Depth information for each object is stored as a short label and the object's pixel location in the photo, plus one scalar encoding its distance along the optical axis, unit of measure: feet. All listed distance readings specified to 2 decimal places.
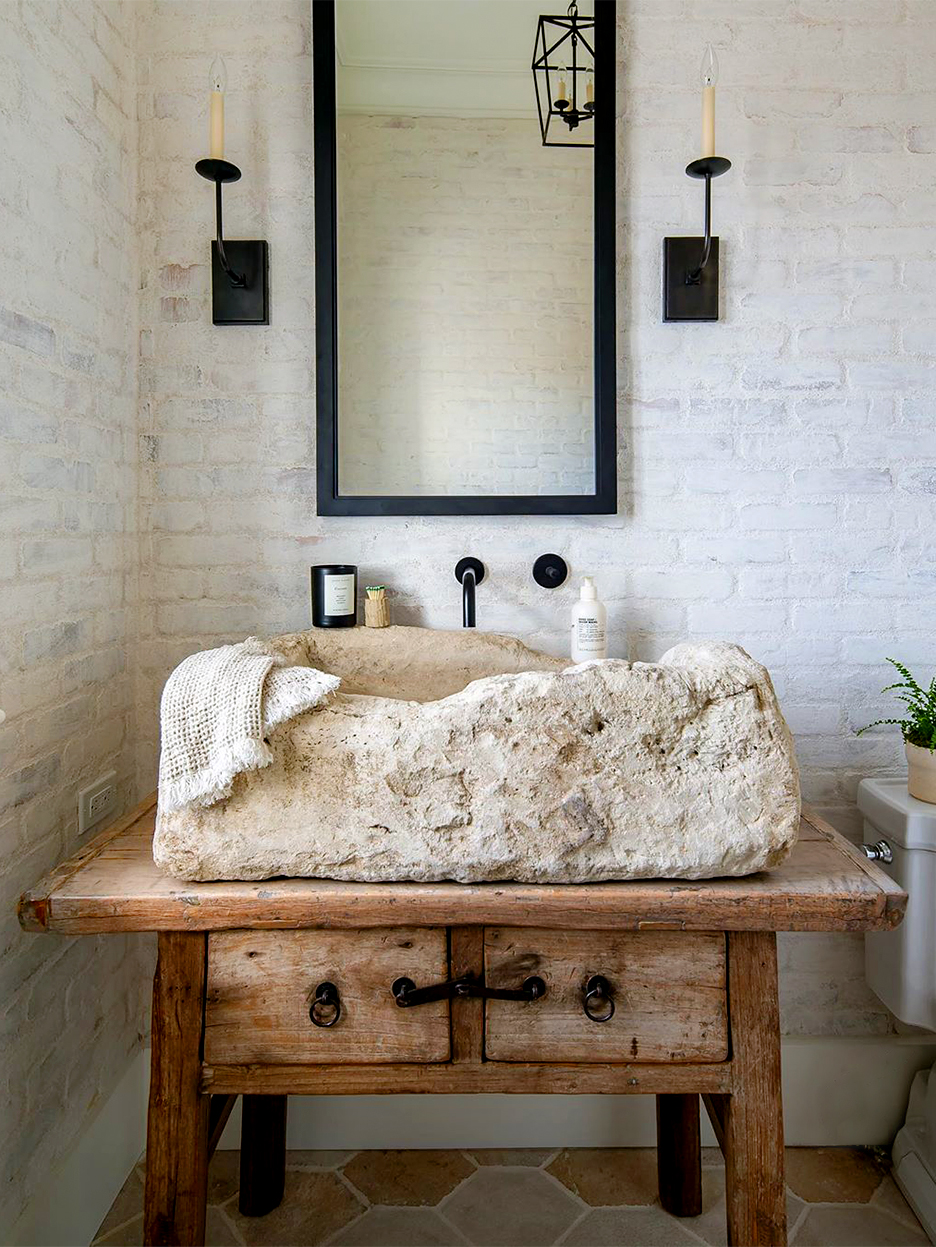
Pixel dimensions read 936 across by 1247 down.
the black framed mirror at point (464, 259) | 5.16
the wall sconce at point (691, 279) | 5.23
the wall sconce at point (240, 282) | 5.19
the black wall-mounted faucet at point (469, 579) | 5.27
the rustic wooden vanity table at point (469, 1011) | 3.46
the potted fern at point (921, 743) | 4.90
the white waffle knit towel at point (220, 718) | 3.42
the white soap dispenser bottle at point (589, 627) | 4.98
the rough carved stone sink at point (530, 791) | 3.43
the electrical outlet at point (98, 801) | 4.72
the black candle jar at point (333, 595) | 5.08
